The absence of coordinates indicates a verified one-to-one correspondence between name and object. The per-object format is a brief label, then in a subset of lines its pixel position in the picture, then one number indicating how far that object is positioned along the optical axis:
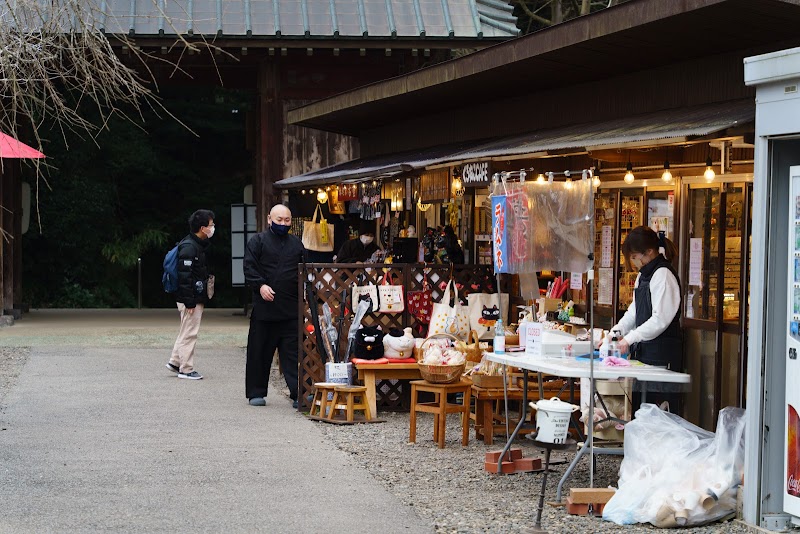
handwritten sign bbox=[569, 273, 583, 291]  11.48
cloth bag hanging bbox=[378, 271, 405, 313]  11.87
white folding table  7.72
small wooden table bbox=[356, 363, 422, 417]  11.25
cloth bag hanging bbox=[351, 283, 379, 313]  11.84
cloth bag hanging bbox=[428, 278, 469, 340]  11.38
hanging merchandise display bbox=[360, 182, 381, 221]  15.59
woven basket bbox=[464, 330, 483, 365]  10.75
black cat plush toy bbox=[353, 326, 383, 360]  11.31
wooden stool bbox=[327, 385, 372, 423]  11.12
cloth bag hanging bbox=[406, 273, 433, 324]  12.00
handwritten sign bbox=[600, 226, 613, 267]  11.14
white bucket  7.41
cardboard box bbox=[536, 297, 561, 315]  11.43
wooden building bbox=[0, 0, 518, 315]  18.98
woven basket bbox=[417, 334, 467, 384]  9.80
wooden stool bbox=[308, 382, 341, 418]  11.24
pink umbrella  10.81
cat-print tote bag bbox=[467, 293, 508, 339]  11.51
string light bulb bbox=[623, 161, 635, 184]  10.45
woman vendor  8.44
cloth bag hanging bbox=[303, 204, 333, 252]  17.38
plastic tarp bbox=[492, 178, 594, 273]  8.60
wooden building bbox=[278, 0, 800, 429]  8.41
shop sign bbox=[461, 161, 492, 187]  10.94
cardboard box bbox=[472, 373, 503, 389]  9.95
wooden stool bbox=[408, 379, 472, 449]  9.84
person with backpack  13.97
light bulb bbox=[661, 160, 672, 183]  9.95
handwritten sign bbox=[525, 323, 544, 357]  8.79
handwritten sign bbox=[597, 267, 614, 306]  11.11
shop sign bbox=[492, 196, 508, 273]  9.09
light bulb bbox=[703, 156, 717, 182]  9.40
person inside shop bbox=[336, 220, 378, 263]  15.78
